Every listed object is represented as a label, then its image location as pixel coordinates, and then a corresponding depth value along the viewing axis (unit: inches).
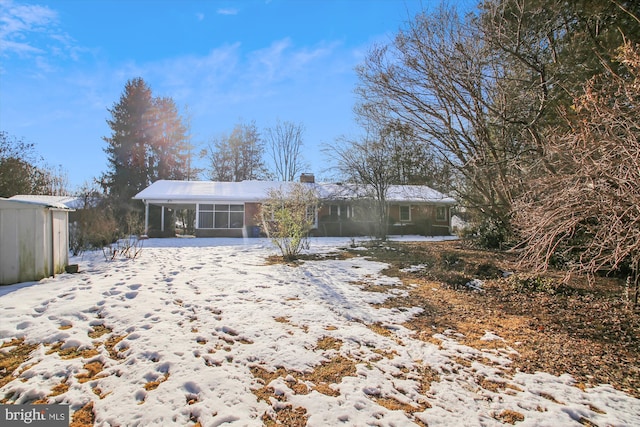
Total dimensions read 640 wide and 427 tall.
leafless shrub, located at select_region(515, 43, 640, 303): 122.8
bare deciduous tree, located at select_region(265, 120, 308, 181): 1226.0
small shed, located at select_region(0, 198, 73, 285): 214.1
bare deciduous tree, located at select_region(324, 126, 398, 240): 553.0
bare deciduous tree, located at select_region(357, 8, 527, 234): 293.6
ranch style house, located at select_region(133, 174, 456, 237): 698.2
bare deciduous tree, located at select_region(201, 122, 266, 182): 1181.7
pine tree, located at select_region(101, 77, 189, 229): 1008.2
